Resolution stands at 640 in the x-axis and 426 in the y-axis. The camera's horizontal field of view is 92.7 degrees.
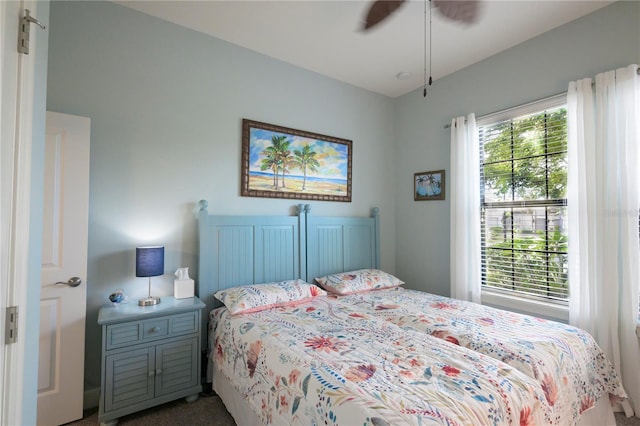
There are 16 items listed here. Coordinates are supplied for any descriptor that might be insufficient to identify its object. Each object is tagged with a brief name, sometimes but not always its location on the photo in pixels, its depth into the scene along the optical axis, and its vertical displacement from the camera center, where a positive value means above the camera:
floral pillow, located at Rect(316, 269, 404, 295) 2.95 -0.63
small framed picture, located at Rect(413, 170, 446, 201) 3.43 +0.39
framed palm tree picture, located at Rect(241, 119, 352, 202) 2.92 +0.57
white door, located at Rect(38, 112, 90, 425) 1.99 -0.34
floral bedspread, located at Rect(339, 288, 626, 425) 1.57 -0.73
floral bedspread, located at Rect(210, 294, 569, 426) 1.17 -0.71
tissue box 2.39 -0.55
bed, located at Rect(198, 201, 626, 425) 1.25 -0.71
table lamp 2.18 -0.32
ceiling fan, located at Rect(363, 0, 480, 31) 2.13 +1.54
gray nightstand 1.93 -0.93
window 2.59 +0.17
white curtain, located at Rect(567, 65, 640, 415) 2.13 +0.04
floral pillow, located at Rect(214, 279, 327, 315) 2.32 -0.62
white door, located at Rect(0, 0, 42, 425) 0.91 +0.09
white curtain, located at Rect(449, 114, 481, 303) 3.04 +0.06
